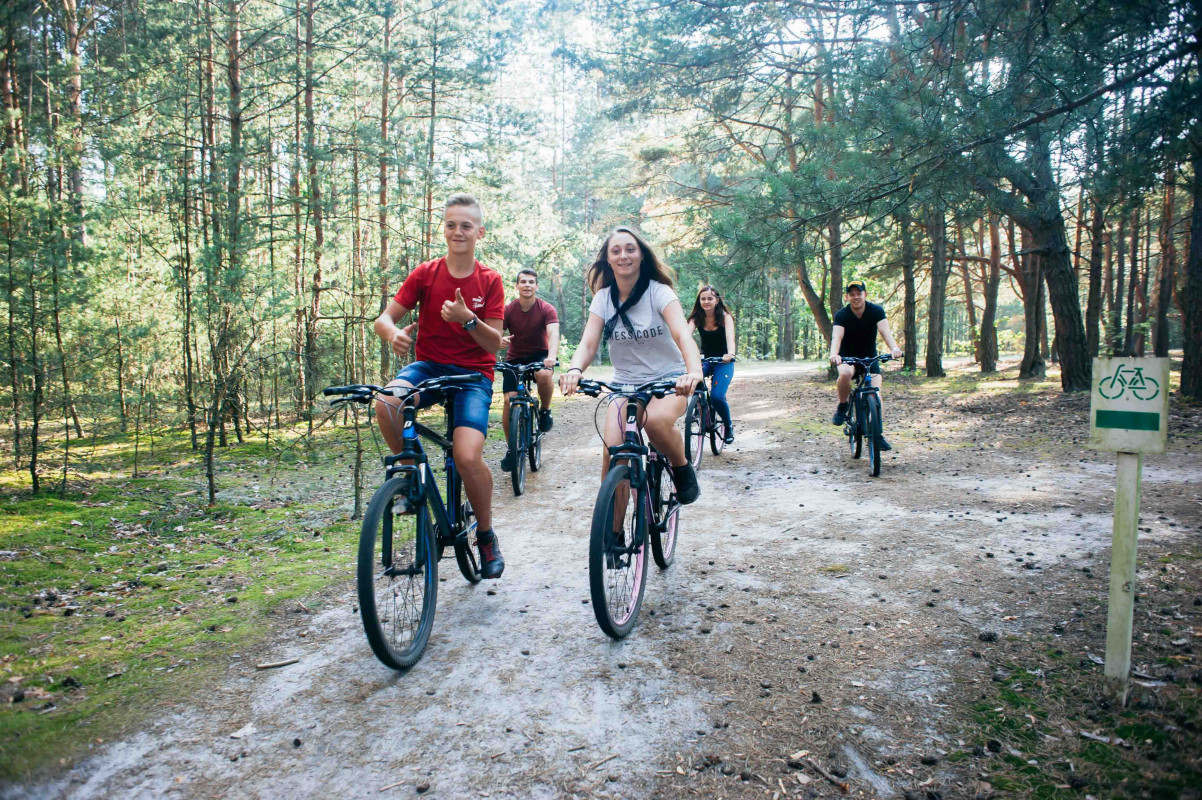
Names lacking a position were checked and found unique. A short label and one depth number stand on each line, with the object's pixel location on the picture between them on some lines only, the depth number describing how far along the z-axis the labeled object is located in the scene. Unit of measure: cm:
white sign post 263
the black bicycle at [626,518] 316
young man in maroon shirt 755
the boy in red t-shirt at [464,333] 365
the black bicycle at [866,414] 718
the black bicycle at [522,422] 675
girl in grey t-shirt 389
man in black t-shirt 767
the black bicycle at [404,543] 284
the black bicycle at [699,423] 775
